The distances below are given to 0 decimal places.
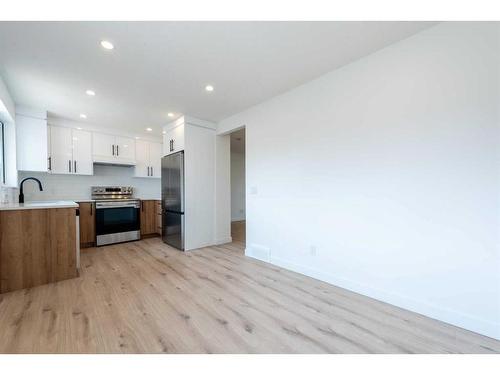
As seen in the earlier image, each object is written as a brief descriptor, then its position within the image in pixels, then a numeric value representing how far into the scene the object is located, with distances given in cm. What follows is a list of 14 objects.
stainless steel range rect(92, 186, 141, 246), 408
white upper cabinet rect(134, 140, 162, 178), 496
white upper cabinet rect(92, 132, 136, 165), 439
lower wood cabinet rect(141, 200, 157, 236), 471
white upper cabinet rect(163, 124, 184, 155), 388
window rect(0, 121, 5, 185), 307
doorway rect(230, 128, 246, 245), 773
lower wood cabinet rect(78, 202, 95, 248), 392
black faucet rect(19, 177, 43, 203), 306
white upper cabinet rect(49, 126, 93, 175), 391
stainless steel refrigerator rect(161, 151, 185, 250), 378
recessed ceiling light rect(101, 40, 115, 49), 190
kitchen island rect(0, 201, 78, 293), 229
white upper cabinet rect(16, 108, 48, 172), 334
